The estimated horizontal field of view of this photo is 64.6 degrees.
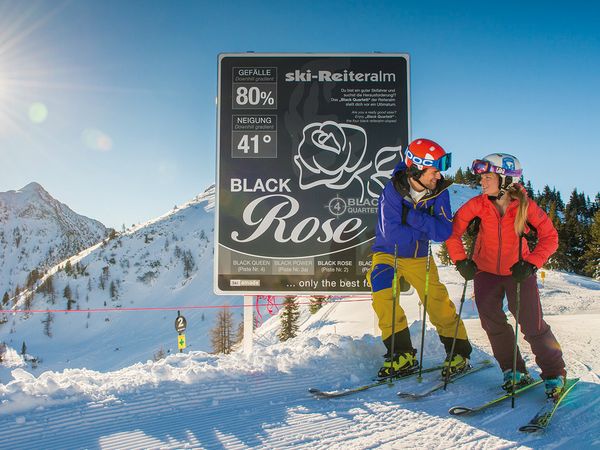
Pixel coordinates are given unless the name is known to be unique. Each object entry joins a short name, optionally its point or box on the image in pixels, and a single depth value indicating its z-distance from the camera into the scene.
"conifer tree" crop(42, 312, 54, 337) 128.62
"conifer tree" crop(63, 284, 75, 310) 143.00
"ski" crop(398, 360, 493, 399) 3.73
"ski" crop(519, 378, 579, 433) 2.99
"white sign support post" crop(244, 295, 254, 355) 5.73
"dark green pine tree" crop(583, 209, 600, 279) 35.72
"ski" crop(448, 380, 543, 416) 3.30
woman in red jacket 3.71
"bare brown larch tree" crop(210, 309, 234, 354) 35.81
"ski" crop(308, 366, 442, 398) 3.78
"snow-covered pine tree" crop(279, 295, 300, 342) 21.30
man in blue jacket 4.19
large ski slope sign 5.92
